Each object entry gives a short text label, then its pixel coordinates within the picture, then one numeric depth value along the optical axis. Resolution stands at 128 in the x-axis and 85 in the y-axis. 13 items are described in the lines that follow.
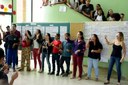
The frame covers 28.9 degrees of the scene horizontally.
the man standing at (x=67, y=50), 7.28
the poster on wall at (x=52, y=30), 7.98
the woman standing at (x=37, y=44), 8.05
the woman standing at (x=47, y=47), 7.66
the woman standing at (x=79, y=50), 7.05
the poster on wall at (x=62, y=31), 7.76
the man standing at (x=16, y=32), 8.09
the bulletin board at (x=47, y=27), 7.80
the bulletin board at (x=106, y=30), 6.83
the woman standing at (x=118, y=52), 6.38
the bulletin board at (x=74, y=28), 7.55
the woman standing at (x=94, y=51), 6.91
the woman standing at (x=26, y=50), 8.08
